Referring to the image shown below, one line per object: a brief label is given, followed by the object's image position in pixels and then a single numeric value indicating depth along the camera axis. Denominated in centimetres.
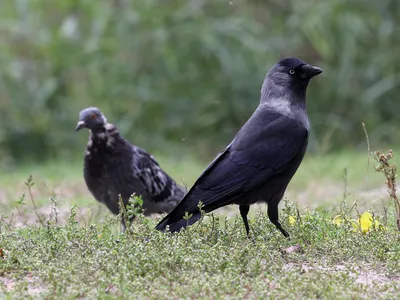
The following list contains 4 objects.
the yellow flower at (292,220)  1247
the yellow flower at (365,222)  1198
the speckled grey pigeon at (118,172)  1555
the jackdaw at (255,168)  1211
